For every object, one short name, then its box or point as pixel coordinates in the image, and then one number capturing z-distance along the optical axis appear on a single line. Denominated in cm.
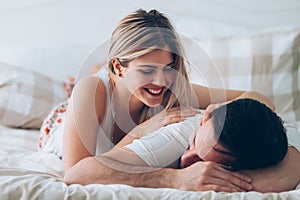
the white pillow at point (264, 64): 204
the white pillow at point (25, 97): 206
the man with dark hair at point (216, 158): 101
